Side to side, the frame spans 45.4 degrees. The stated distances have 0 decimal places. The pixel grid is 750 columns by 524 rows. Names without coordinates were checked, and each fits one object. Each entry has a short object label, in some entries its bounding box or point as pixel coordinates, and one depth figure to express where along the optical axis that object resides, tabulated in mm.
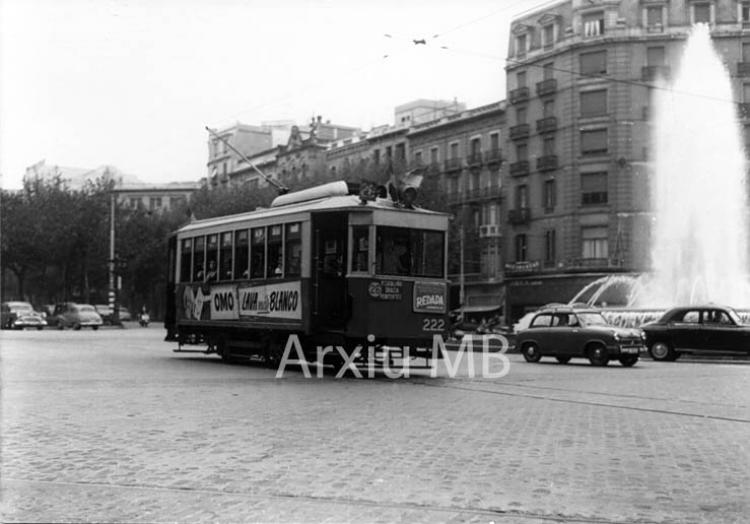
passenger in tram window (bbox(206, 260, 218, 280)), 21000
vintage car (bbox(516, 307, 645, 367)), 22750
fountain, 39281
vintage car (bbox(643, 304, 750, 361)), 24375
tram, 16750
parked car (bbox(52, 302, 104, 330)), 51969
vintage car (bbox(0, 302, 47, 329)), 51500
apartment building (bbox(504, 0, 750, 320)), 52656
